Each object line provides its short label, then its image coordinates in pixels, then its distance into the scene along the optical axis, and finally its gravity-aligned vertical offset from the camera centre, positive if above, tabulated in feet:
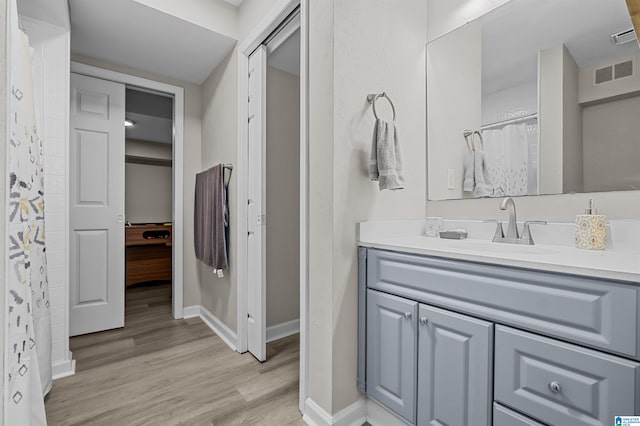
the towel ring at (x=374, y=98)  4.59 +1.85
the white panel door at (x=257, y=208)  6.77 +0.10
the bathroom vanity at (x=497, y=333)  2.41 -1.27
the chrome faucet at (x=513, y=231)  4.33 -0.28
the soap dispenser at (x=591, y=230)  3.64 -0.22
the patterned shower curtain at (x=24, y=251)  3.06 -0.50
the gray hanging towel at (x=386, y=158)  4.31 +0.84
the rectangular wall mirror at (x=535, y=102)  3.80 +1.73
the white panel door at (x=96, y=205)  7.93 +0.20
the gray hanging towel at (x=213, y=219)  7.61 -0.19
